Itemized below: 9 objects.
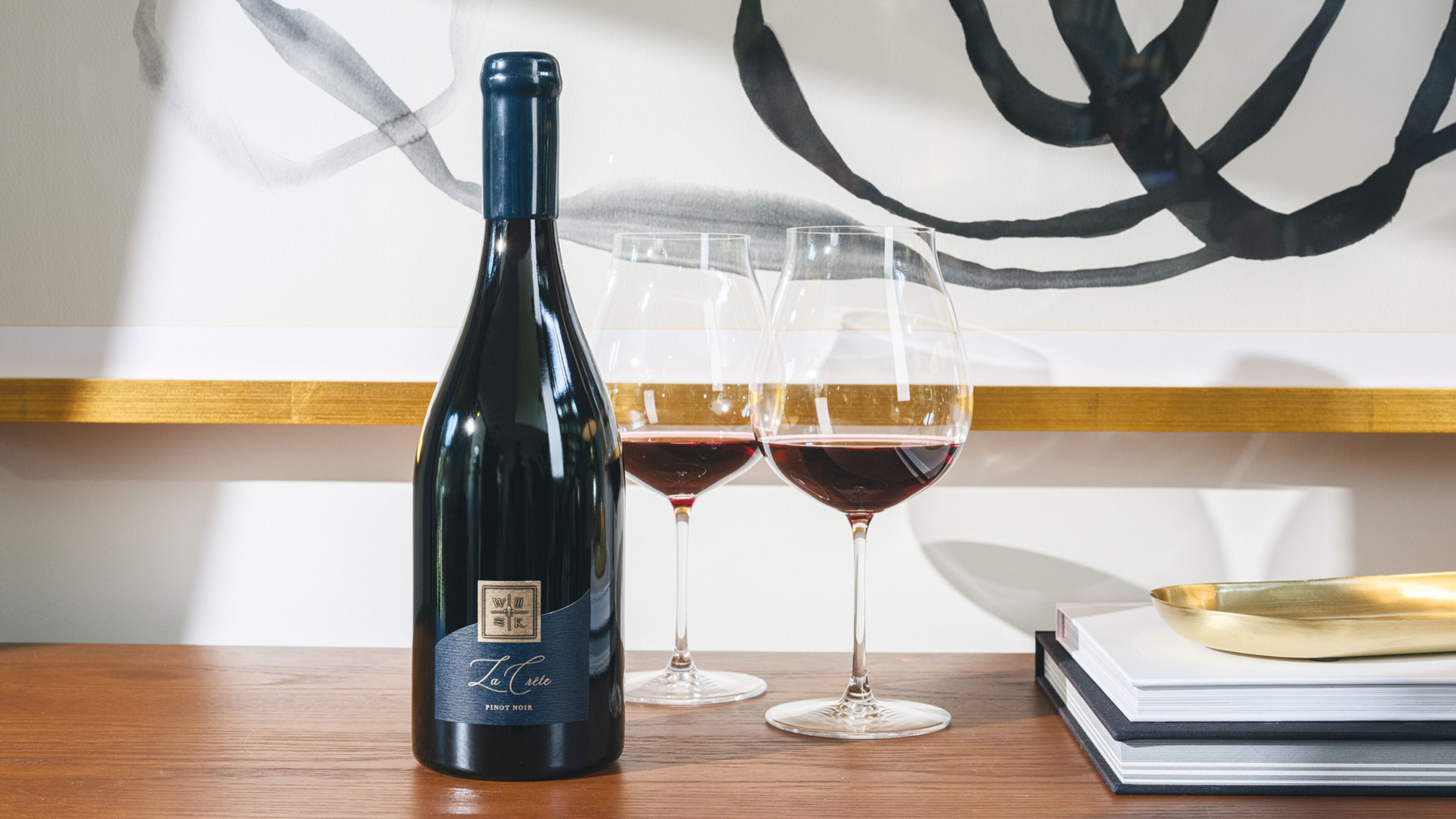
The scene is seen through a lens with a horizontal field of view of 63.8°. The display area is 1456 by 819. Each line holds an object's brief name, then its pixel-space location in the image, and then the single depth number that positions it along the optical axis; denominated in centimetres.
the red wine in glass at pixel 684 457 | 71
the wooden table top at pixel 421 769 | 52
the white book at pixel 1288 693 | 53
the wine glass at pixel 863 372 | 60
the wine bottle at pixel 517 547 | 52
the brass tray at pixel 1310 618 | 57
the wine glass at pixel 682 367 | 72
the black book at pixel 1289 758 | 52
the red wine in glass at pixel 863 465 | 60
